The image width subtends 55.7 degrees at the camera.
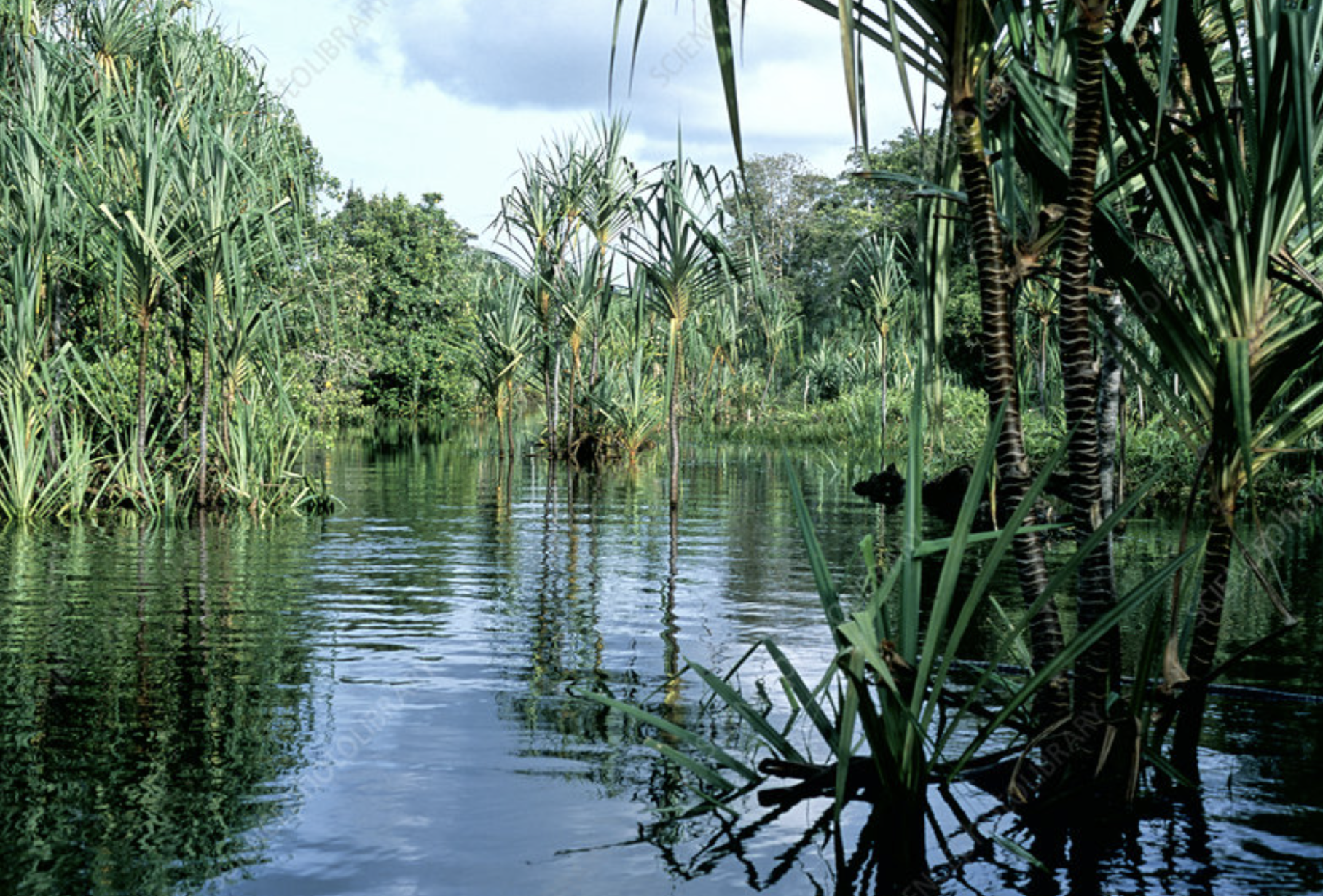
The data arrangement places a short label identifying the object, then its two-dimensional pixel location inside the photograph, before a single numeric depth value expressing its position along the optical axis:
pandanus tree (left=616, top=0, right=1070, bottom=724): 3.52
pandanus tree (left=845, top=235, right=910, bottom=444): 22.39
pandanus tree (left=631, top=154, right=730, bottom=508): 13.66
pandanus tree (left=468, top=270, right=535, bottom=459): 21.39
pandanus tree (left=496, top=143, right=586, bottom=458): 19.97
